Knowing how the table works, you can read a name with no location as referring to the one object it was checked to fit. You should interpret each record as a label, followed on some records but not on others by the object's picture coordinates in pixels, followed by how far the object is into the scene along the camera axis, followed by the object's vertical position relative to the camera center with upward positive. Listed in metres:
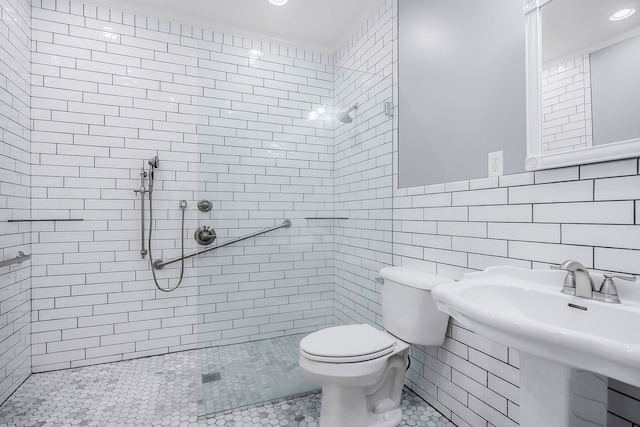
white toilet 1.42 -0.67
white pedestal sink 0.66 -0.31
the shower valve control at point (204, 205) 1.97 +0.06
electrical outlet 1.42 +0.24
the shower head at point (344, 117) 2.29 +0.72
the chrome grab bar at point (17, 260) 1.66 -0.27
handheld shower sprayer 2.31 +0.37
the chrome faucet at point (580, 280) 1.00 -0.21
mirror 1.01 +0.48
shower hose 2.36 -0.24
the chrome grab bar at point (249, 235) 1.97 -0.13
